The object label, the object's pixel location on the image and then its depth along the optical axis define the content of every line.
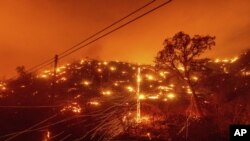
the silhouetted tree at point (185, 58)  28.99
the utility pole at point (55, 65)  22.83
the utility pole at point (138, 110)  26.70
